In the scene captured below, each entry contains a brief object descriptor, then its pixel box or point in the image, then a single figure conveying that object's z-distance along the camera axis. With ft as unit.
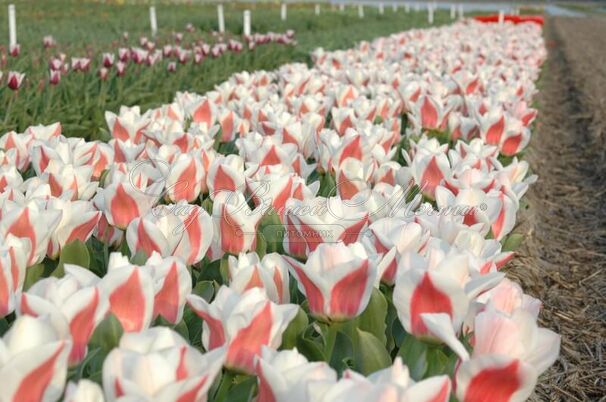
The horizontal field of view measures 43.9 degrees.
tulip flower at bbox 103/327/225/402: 3.35
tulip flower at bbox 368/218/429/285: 5.45
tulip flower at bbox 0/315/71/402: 3.42
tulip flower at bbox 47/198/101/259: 5.90
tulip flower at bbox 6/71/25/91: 14.67
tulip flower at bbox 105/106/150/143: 10.42
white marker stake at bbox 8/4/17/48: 29.79
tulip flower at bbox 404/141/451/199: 7.98
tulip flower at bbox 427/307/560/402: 3.81
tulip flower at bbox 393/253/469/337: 4.35
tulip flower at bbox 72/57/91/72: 18.61
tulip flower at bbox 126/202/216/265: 5.50
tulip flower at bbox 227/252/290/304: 4.80
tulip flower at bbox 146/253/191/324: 4.65
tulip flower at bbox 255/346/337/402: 3.60
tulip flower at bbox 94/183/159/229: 6.38
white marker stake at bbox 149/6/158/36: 51.35
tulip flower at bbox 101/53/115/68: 19.22
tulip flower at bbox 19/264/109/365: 3.99
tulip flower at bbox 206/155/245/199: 7.36
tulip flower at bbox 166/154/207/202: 7.35
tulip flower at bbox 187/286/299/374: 4.15
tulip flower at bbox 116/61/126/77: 19.17
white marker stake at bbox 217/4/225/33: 51.93
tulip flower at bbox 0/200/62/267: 5.44
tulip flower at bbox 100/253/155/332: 4.32
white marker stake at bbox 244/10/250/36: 42.25
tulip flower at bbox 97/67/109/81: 18.45
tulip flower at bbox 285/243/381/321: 4.59
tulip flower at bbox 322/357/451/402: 3.35
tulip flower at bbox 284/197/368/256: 5.67
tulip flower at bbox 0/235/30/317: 4.53
